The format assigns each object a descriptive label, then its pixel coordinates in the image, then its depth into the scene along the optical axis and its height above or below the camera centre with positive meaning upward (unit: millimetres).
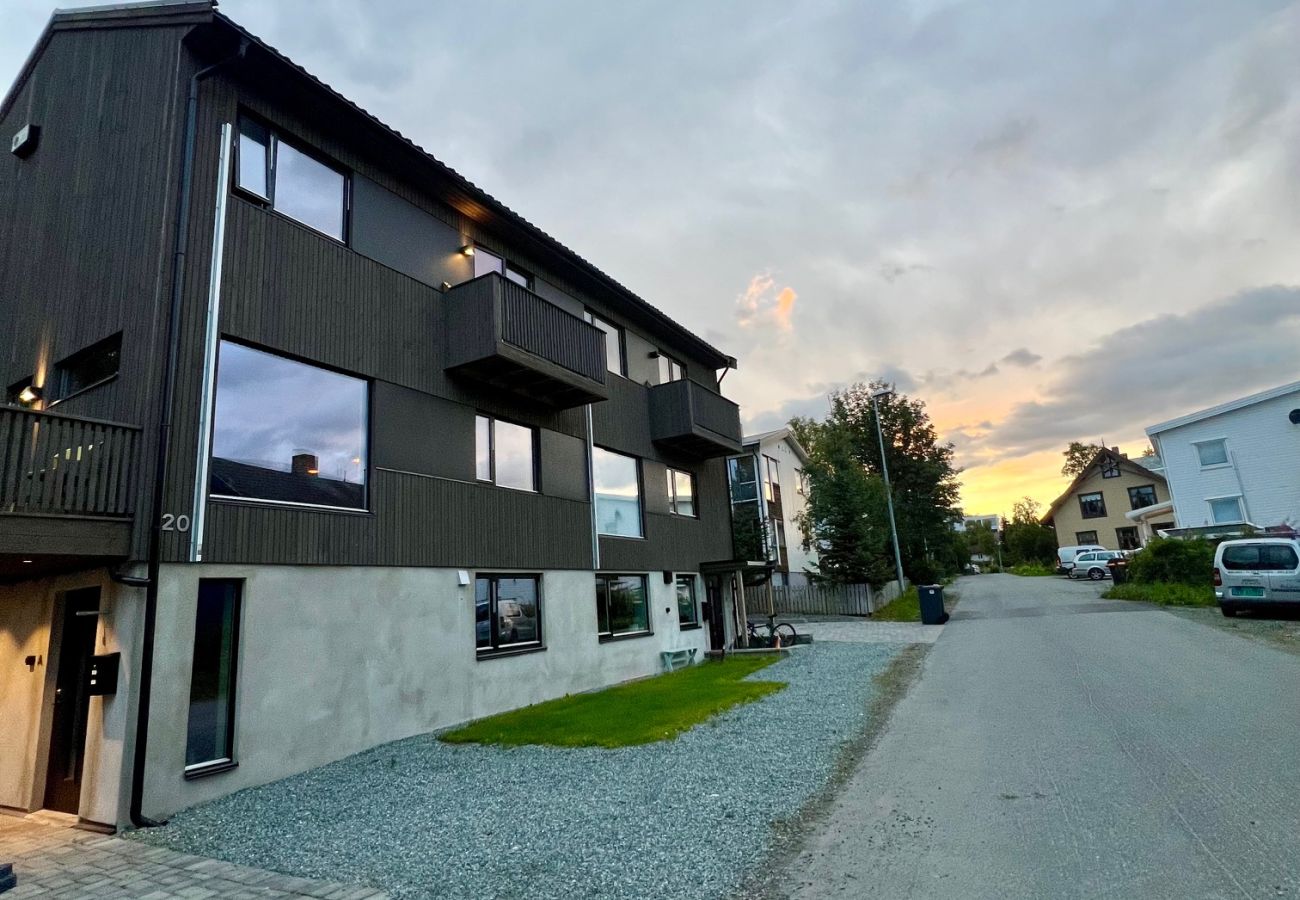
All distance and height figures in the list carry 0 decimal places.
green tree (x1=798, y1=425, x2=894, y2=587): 26938 +1714
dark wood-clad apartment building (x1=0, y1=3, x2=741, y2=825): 6703 +2286
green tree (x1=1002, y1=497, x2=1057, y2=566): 66188 +1749
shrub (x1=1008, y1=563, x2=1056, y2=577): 55625 -909
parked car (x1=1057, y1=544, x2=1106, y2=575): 44375 +5
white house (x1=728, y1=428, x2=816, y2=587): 29000 +3687
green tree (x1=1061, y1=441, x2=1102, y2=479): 83569 +12429
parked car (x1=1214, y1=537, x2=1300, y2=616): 16203 -732
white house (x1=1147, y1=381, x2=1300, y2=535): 29141 +3718
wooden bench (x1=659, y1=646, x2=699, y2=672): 15688 -1718
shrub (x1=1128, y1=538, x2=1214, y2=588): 22375 -446
